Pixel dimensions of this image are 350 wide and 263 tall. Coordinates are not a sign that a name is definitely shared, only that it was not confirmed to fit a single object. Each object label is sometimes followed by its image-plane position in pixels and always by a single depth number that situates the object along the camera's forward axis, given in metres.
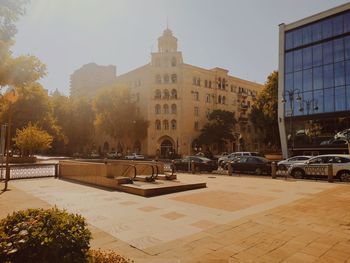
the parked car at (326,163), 17.75
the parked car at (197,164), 25.64
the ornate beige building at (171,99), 55.75
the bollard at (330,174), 17.23
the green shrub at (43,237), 2.79
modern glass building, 35.75
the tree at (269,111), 45.84
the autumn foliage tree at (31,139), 31.84
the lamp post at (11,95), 13.07
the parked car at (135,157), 45.86
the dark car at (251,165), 22.94
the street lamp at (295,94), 39.31
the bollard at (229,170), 22.48
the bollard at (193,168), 24.66
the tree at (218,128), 53.88
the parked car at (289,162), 23.38
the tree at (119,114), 55.03
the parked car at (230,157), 29.50
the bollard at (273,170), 19.88
